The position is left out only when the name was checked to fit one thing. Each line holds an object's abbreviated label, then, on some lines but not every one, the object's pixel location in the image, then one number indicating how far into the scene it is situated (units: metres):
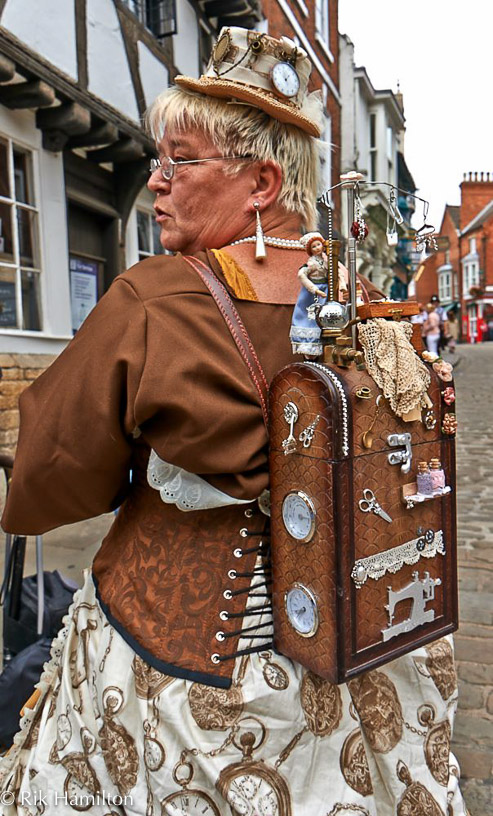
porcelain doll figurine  1.12
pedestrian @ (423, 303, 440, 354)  14.40
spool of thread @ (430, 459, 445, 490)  1.17
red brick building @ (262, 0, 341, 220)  10.51
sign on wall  6.45
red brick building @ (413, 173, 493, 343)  42.84
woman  1.12
